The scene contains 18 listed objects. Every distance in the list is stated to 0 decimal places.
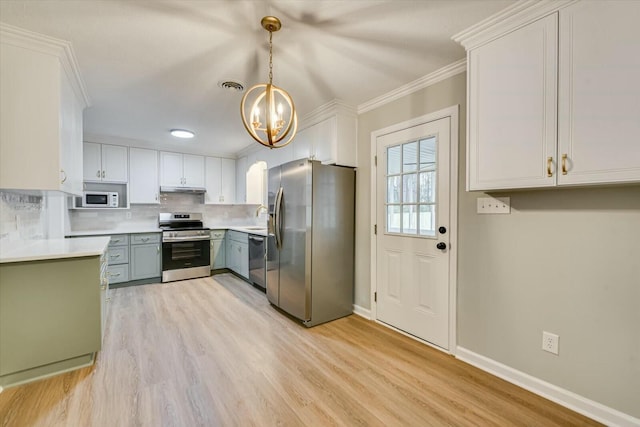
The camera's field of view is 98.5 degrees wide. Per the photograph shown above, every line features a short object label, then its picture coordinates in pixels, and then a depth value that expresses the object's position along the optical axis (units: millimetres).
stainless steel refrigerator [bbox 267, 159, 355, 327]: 2873
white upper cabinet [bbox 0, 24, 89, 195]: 1864
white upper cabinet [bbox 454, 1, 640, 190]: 1330
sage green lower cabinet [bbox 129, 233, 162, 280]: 4266
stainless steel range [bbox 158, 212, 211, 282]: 4453
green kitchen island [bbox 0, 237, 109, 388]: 1860
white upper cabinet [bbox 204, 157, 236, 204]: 5344
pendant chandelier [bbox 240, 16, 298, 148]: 1727
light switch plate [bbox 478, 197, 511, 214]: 1980
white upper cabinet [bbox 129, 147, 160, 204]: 4570
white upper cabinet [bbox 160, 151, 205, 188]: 4859
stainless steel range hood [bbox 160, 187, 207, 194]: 4832
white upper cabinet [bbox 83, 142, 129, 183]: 4242
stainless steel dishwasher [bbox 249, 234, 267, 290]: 3857
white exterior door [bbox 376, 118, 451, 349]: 2373
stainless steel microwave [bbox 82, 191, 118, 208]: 4102
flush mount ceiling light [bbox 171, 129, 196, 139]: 4005
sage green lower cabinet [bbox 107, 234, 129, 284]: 4098
